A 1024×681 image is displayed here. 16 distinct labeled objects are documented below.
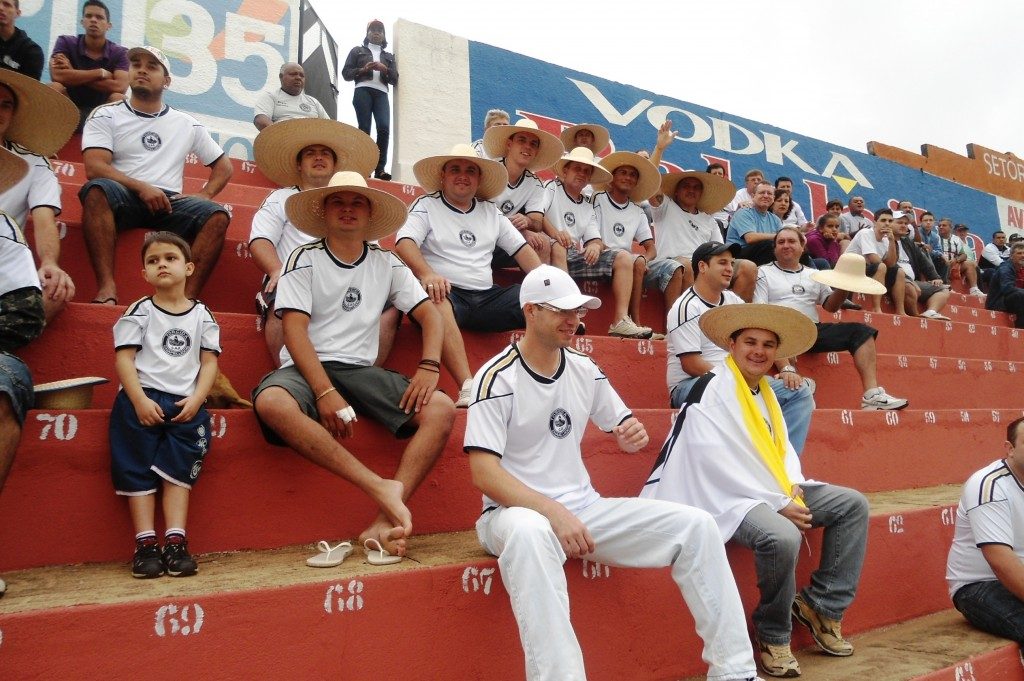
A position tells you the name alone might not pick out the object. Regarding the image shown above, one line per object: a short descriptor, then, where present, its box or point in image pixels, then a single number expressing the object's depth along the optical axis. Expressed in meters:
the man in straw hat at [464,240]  3.85
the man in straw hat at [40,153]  2.85
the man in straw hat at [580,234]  4.82
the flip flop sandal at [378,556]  2.30
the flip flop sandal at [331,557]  2.28
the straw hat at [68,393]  2.47
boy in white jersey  2.33
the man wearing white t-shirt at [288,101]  6.64
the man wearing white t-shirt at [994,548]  2.97
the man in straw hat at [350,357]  2.56
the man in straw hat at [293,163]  3.71
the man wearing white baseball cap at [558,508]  2.04
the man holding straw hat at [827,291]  4.91
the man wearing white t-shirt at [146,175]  3.48
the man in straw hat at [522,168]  4.84
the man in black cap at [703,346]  3.82
